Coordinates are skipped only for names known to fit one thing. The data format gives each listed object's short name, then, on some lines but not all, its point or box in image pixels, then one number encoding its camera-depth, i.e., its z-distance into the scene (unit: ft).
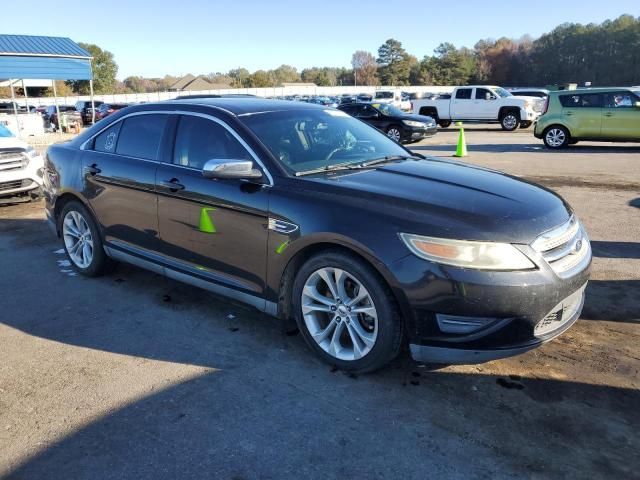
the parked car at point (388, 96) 142.78
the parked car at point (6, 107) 99.58
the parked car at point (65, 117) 99.40
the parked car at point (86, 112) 106.01
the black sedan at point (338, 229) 9.71
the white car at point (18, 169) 28.25
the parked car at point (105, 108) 96.58
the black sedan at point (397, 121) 60.80
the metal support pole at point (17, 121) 76.67
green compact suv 48.93
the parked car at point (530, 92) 103.64
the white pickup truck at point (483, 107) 76.74
